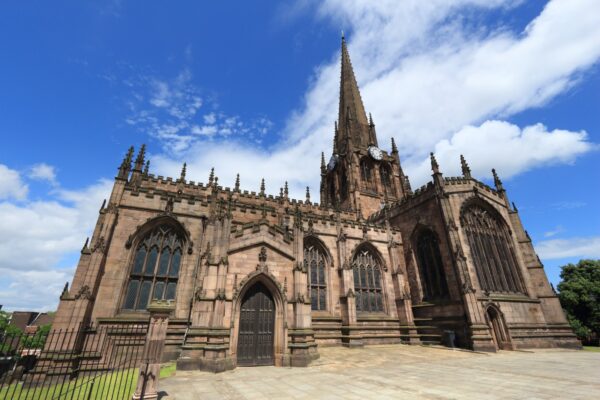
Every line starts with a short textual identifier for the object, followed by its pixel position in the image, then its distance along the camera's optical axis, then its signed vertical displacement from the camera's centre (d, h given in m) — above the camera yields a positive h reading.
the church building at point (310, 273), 12.48 +2.57
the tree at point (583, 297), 24.14 +1.70
